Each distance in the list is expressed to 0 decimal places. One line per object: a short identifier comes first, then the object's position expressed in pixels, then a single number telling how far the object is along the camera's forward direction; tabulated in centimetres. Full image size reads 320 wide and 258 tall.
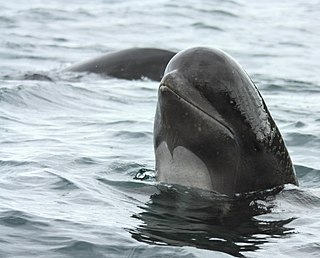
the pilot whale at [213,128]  1401
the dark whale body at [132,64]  3014
